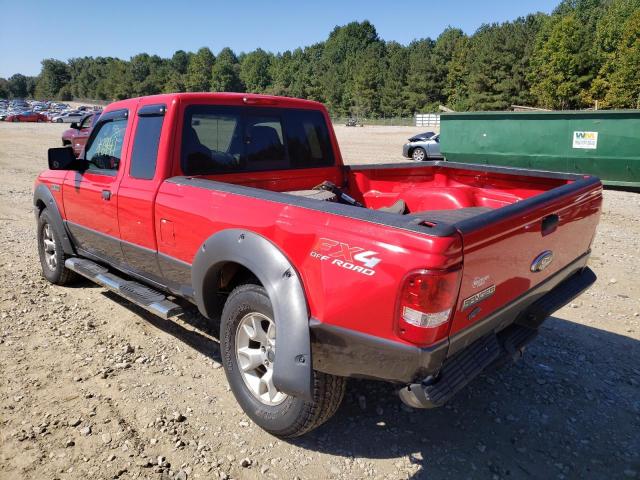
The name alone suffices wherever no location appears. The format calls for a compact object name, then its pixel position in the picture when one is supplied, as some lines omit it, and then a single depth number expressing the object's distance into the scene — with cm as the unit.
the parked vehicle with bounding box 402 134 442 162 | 1856
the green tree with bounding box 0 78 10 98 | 15831
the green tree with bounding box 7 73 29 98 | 16312
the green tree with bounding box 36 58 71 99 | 15612
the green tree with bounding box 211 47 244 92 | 12950
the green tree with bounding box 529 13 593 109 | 5544
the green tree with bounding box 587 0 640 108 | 5253
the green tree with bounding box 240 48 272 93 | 13112
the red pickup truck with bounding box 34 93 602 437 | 223
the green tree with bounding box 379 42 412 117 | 7731
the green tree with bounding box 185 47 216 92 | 13288
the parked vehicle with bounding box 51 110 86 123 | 4695
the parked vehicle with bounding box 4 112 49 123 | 5312
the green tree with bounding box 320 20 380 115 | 9038
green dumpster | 1115
